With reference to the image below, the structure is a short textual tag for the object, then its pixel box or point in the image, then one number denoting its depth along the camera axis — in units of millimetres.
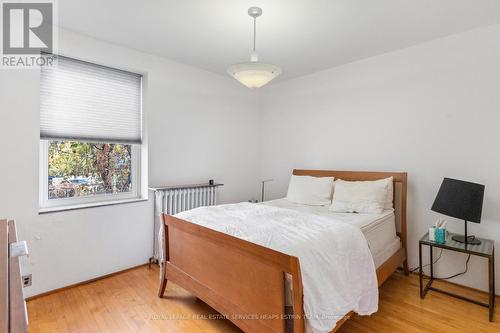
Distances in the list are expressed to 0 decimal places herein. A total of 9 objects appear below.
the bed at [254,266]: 1433
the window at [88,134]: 2488
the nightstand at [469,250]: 2046
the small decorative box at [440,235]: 2273
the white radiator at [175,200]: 3004
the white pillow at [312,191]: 3084
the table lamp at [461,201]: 2131
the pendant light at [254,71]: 1893
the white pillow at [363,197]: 2633
